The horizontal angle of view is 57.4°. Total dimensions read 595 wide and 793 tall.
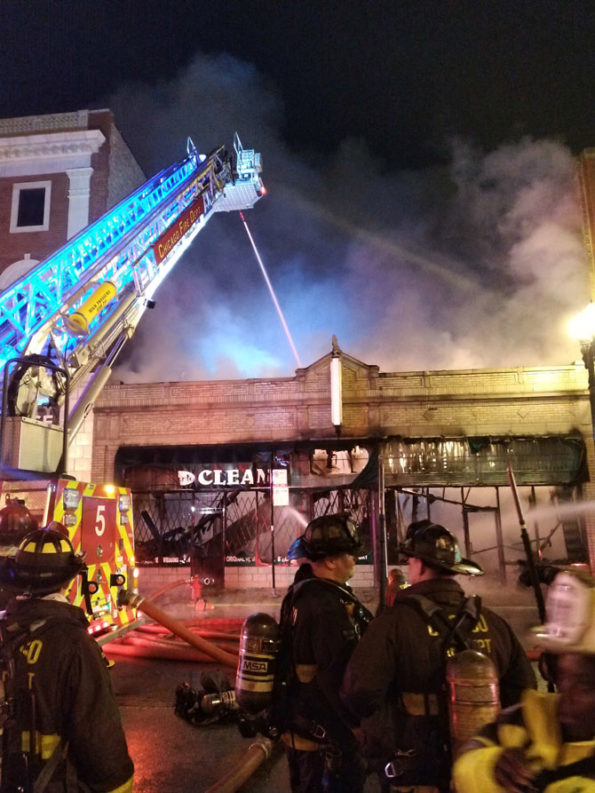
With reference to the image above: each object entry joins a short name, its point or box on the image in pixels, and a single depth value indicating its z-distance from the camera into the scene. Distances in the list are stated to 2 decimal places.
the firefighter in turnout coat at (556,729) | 1.29
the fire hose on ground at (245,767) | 3.66
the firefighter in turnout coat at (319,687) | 2.48
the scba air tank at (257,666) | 2.53
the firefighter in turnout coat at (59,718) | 1.89
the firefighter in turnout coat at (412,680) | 2.19
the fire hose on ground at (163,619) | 5.95
